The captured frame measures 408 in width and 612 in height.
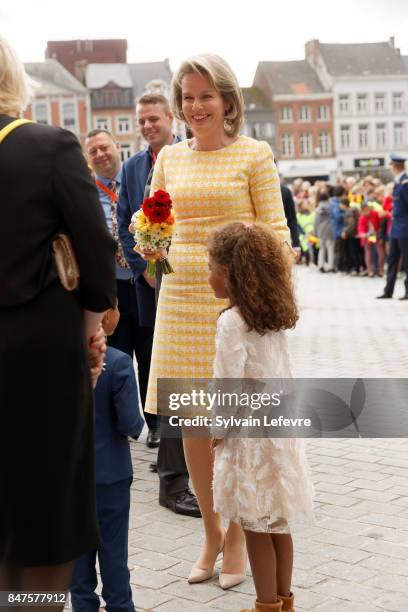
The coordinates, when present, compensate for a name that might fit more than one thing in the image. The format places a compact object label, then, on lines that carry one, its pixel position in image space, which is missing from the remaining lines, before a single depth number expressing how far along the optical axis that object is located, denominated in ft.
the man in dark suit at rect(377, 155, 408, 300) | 51.31
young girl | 11.36
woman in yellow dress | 13.71
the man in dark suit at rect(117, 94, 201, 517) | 19.57
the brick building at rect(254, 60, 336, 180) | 293.43
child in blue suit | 11.46
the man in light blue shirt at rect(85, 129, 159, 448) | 21.53
